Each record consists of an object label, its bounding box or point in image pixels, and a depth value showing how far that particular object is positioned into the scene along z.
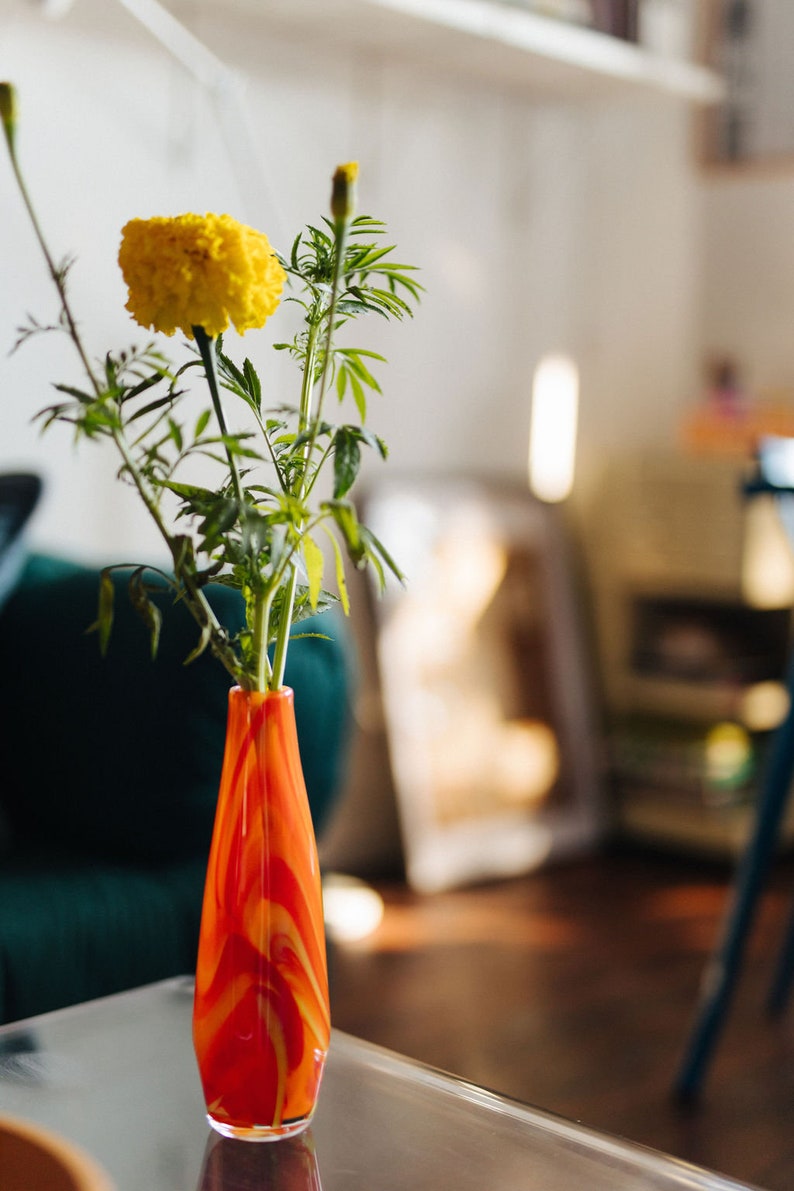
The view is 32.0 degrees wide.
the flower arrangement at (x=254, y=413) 0.77
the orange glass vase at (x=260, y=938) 0.81
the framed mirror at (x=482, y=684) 3.00
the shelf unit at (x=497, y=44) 2.64
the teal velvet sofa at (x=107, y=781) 1.40
